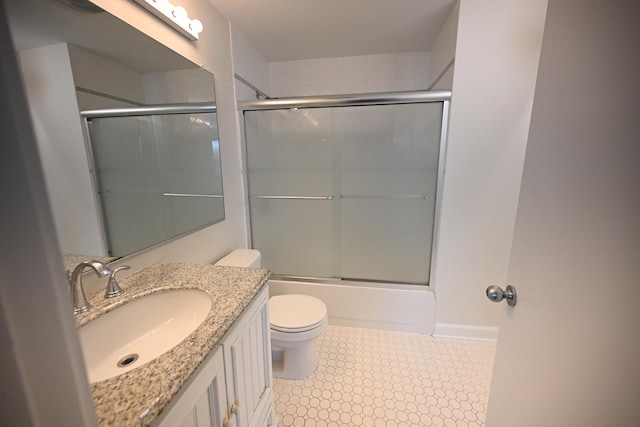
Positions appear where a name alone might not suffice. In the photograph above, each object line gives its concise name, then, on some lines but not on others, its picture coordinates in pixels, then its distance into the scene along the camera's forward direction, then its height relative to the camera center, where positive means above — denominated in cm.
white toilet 146 -91
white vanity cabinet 63 -65
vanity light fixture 112 +73
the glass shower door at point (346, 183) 187 -12
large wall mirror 77 +17
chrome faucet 75 -34
